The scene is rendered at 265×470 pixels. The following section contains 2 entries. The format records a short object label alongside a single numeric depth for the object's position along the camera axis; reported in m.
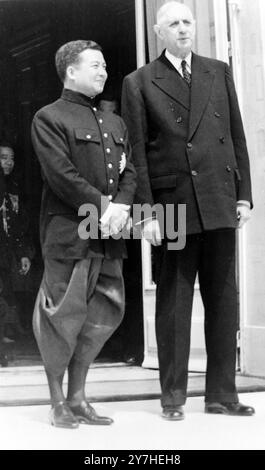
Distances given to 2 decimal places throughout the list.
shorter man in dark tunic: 2.79
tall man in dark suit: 2.99
